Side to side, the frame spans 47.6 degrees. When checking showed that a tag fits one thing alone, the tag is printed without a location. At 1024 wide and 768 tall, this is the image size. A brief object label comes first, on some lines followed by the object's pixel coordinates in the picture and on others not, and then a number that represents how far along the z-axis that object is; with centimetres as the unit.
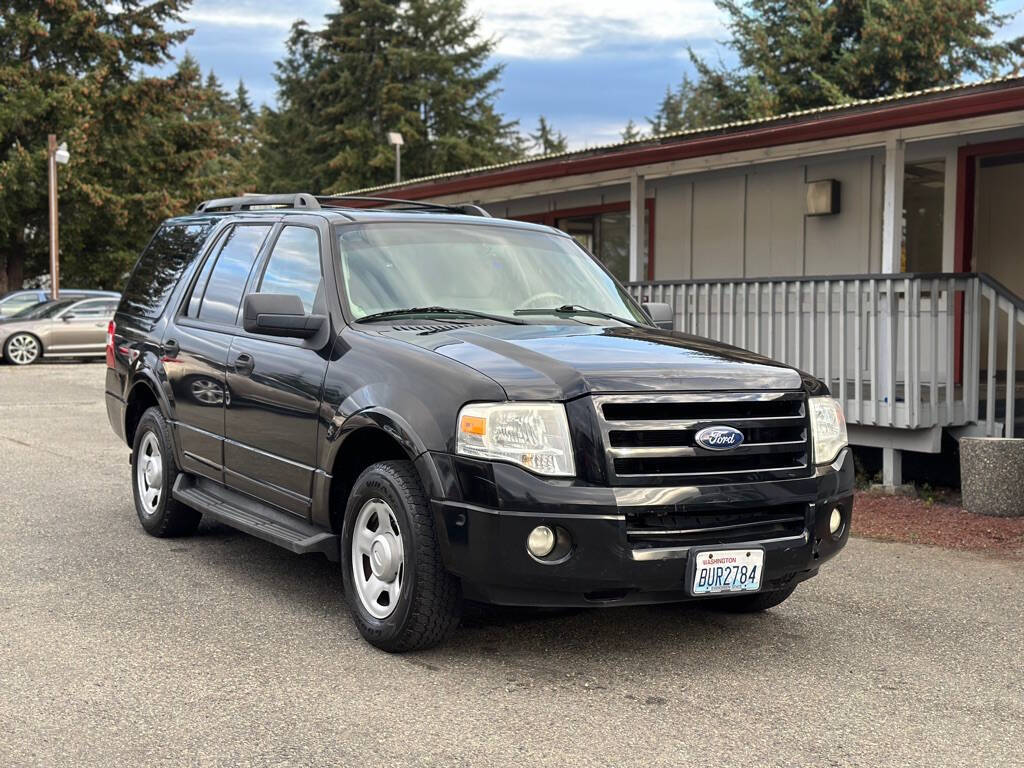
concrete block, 812
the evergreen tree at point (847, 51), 3322
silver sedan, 2269
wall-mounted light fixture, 1281
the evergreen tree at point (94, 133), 3494
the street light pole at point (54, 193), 2986
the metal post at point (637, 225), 1339
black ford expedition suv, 435
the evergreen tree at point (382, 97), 4797
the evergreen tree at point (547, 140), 6888
